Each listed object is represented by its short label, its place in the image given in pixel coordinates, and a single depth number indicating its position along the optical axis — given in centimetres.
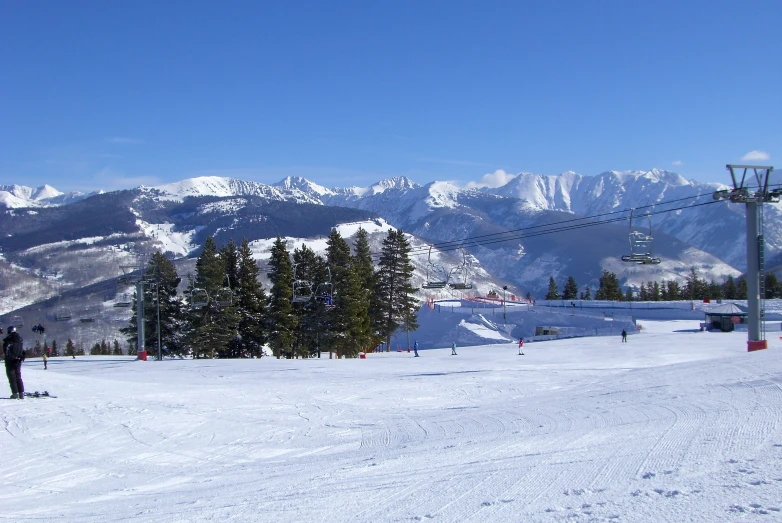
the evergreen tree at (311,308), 5459
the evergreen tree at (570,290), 12119
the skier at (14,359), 1564
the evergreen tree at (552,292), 12694
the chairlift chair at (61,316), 4873
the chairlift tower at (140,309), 4556
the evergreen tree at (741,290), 11388
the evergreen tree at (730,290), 11648
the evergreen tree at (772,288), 10622
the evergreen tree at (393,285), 6147
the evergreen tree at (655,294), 12176
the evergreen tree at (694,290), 12512
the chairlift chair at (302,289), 5432
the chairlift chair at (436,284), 4166
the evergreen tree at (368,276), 5935
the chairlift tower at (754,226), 2747
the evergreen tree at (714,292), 12058
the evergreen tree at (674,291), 11938
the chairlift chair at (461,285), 4246
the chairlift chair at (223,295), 5123
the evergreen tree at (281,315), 5331
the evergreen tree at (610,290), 11556
